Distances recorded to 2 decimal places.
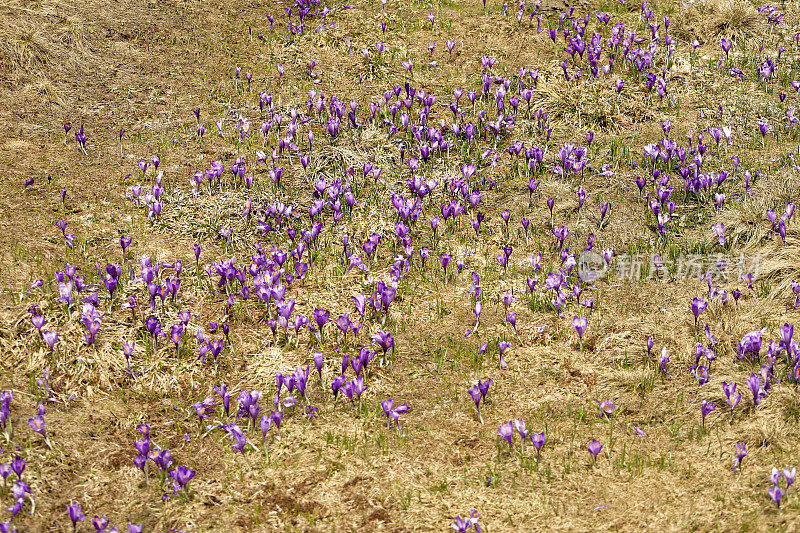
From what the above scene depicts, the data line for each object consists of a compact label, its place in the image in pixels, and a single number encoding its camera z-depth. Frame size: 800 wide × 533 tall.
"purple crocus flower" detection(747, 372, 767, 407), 10.34
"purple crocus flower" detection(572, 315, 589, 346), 12.00
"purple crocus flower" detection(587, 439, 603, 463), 9.78
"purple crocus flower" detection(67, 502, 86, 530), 8.93
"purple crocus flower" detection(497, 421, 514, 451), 10.14
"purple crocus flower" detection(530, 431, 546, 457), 9.91
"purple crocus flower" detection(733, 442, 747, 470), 9.48
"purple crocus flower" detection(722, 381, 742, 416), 10.32
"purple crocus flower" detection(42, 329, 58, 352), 11.52
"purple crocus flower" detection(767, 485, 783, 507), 8.72
